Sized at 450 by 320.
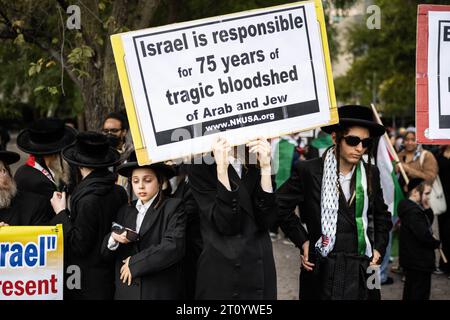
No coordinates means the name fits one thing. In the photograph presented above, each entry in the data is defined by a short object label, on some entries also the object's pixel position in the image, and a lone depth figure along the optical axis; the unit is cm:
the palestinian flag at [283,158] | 984
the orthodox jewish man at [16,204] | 402
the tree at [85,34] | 563
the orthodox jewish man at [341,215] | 384
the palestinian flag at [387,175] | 668
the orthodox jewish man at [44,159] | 474
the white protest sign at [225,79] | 335
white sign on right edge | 379
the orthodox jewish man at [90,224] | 382
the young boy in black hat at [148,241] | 353
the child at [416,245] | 589
